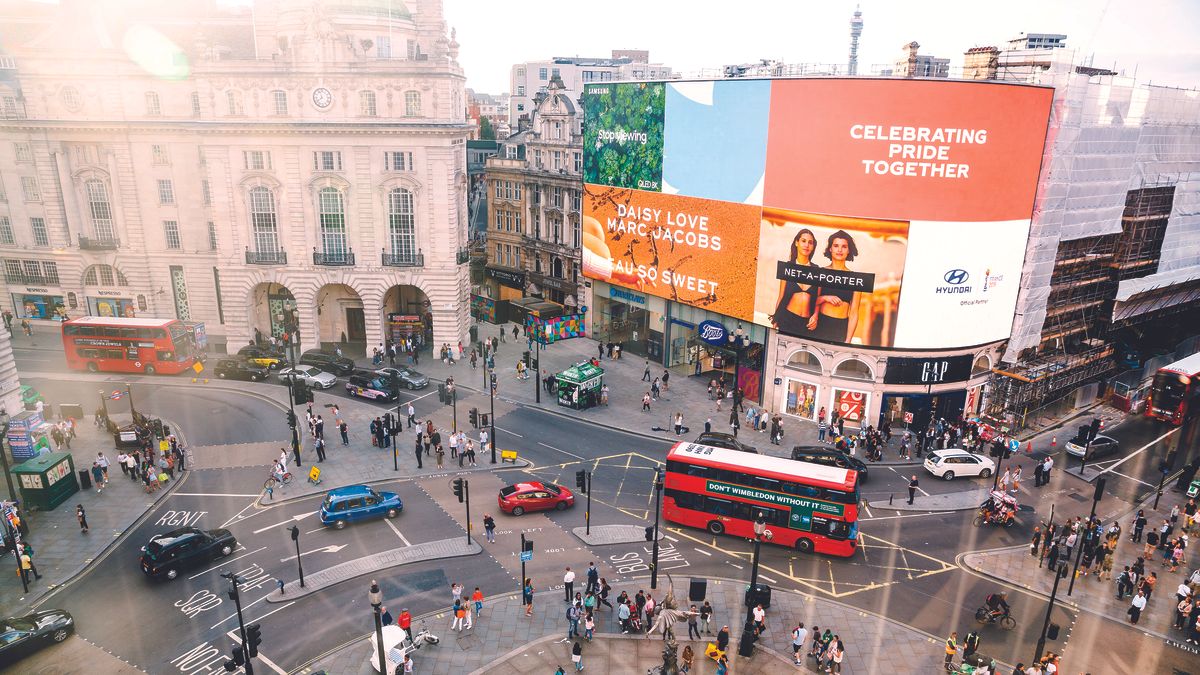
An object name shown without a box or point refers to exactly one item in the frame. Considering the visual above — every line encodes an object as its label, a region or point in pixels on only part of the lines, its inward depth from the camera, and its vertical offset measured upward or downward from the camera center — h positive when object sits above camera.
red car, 35.16 -16.47
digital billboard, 41.62 -3.38
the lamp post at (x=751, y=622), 25.55 -16.51
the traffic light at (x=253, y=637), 21.98 -14.47
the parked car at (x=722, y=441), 40.78 -15.99
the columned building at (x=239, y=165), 53.41 -2.41
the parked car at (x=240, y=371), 53.25 -16.39
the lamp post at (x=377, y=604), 21.08 -12.84
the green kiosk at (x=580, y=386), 48.87 -15.72
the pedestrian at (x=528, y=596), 27.83 -16.56
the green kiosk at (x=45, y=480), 34.56 -15.88
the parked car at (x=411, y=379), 52.06 -16.49
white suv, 40.19 -16.62
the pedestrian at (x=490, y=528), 32.31 -16.47
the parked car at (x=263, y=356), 53.91 -15.77
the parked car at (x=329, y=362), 54.00 -15.98
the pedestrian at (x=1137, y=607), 28.56 -16.97
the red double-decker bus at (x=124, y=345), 52.59 -14.63
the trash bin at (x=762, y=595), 28.03 -16.50
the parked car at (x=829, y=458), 38.97 -15.98
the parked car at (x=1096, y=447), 42.91 -16.72
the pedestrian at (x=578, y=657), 24.86 -16.78
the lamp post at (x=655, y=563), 29.14 -16.07
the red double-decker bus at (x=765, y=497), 31.53 -14.94
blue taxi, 33.72 -16.35
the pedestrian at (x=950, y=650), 25.69 -16.77
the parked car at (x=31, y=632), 24.92 -16.59
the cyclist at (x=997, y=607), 27.98 -16.74
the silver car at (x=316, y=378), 51.62 -16.36
